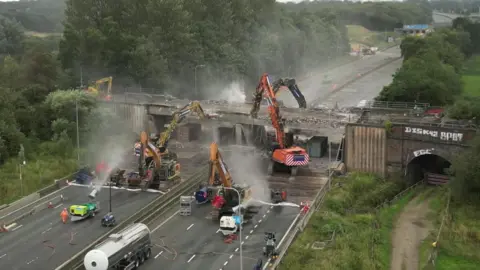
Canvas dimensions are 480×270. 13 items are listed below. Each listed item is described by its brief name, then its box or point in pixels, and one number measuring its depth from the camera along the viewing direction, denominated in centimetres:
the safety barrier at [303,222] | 4978
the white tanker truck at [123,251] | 4497
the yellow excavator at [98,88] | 10231
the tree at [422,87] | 10181
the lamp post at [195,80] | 12472
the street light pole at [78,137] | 8141
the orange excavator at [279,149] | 7344
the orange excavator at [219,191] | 6056
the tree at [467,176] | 5944
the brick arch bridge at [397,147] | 6981
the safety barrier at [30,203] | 6191
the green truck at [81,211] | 6028
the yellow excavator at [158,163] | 6944
